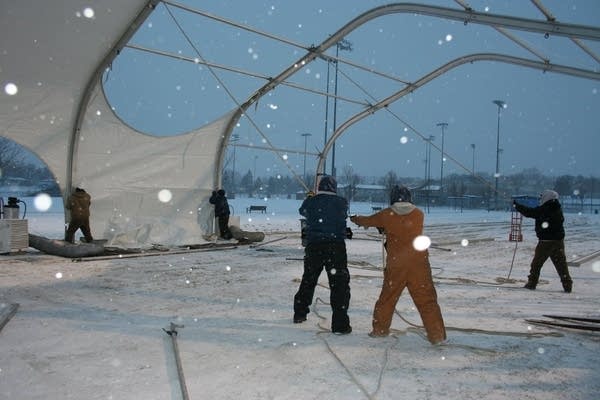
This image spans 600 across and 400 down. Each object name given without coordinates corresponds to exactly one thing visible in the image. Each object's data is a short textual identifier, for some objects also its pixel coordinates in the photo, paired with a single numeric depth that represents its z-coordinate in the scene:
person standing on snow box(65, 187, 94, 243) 11.79
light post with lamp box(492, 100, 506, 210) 46.47
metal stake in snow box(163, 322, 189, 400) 3.37
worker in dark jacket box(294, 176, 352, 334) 5.24
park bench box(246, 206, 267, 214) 34.75
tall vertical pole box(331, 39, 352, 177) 31.45
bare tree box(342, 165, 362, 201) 74.81
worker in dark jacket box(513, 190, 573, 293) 7.95
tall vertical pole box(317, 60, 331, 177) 15.54
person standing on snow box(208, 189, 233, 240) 14.90
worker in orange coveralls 4.74
